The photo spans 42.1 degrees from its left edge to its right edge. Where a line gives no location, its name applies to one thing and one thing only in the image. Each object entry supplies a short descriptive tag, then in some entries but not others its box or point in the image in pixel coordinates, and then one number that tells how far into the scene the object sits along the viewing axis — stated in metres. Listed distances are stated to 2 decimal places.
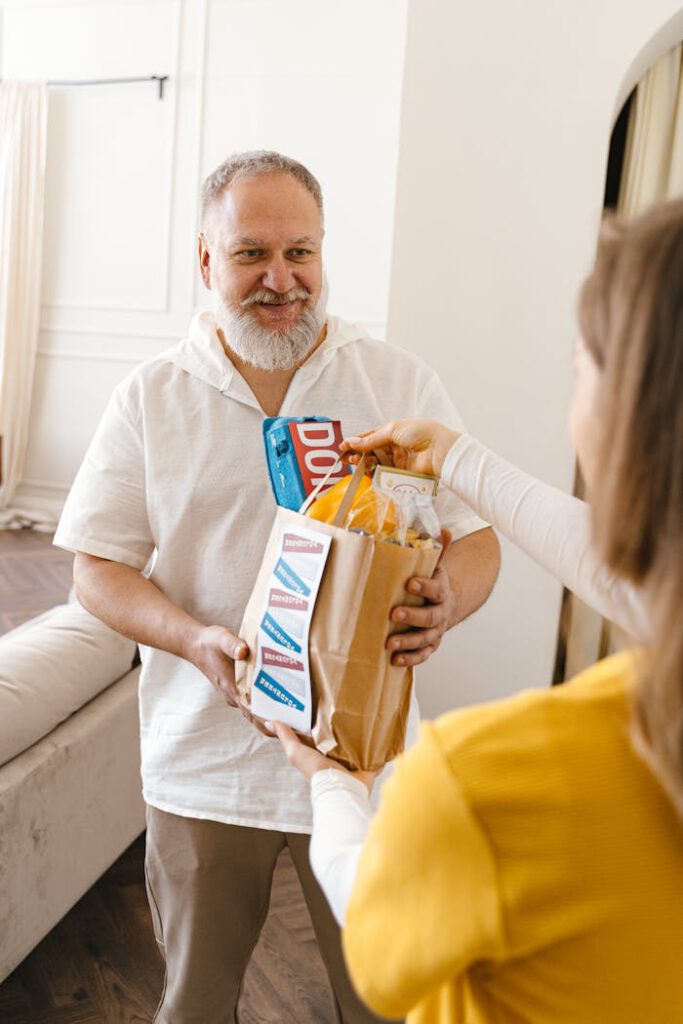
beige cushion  1.84
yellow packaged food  1.05
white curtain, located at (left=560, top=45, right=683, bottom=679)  2.71
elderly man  1.36
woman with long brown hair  0.54
